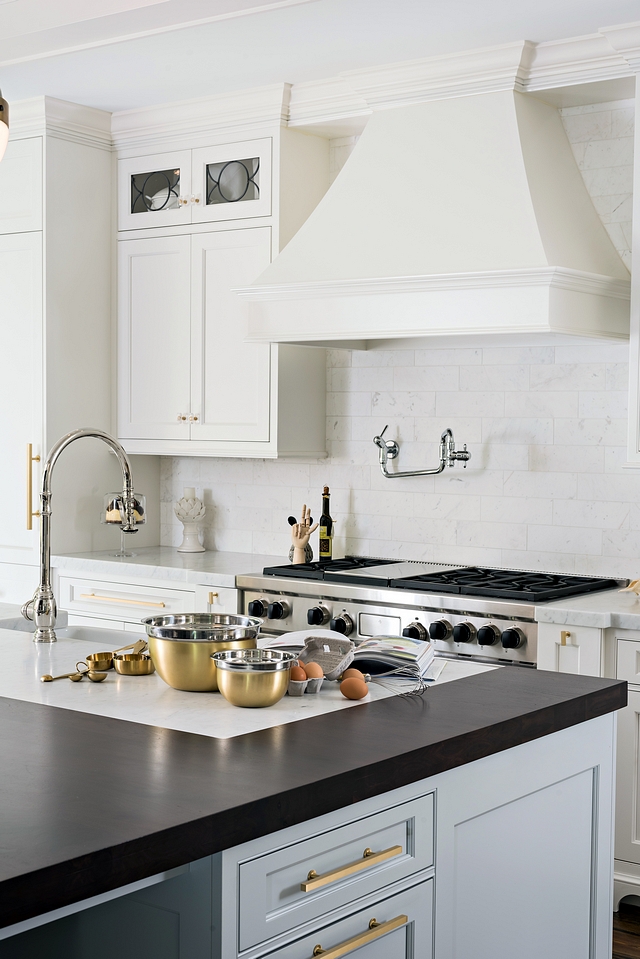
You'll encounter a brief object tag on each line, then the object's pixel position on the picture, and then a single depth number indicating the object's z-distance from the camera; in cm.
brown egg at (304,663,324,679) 220
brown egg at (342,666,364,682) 218
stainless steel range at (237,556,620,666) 361
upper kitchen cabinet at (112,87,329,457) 465
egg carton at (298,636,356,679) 225
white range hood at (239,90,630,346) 365
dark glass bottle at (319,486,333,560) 466
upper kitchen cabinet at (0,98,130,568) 490
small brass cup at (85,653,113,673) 236
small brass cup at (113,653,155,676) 237
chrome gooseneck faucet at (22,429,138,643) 263
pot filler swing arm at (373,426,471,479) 446
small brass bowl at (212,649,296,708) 204
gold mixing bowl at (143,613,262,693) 216
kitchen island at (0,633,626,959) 142
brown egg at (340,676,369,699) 214
